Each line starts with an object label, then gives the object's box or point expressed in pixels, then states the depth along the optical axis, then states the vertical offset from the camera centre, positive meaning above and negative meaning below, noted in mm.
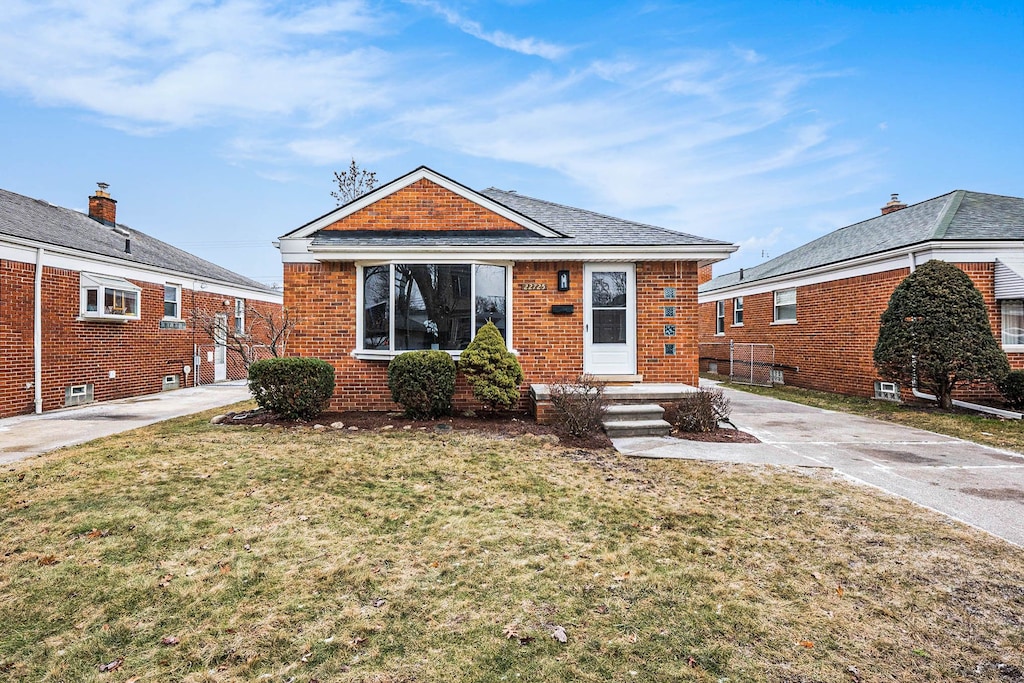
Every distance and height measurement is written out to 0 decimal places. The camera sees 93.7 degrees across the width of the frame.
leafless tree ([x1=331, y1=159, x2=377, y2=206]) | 29531 +9964
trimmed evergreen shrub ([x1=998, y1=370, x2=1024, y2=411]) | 9742 -978
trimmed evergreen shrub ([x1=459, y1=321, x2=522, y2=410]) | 8625 -478
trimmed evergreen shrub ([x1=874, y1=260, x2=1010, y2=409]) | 9758 +120
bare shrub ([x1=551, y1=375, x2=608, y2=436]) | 7496 -1032
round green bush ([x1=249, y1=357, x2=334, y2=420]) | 8422 -746
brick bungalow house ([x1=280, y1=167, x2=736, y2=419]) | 9539 +678
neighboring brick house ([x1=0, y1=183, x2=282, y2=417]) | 10455 +935
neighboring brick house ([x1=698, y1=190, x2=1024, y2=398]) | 10898 +1662
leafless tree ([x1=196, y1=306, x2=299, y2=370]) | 9930 +405
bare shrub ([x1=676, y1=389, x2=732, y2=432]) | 7857 -1183
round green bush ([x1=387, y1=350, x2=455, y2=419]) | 8508 -699
